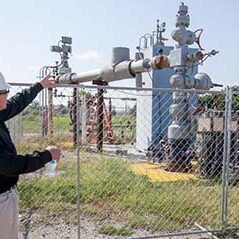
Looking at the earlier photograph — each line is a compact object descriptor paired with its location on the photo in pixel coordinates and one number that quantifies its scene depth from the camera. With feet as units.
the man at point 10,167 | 8.78
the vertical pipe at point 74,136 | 30.99
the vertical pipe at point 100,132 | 36.01
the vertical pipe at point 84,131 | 39.55
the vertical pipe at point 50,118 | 19.26
